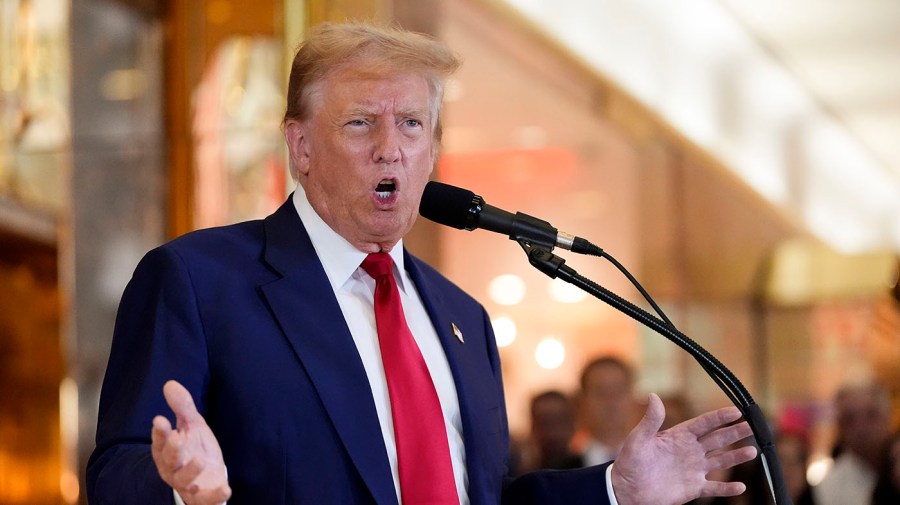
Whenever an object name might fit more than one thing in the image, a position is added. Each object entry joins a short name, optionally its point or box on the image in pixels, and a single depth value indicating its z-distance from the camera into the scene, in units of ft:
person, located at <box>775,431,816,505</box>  30.69
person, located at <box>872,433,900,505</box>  29.32
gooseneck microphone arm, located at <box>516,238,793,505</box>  11.10
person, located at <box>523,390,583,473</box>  34.35
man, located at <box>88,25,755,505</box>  11.80
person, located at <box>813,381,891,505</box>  31.07
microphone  11.90
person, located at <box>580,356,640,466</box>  31.45
